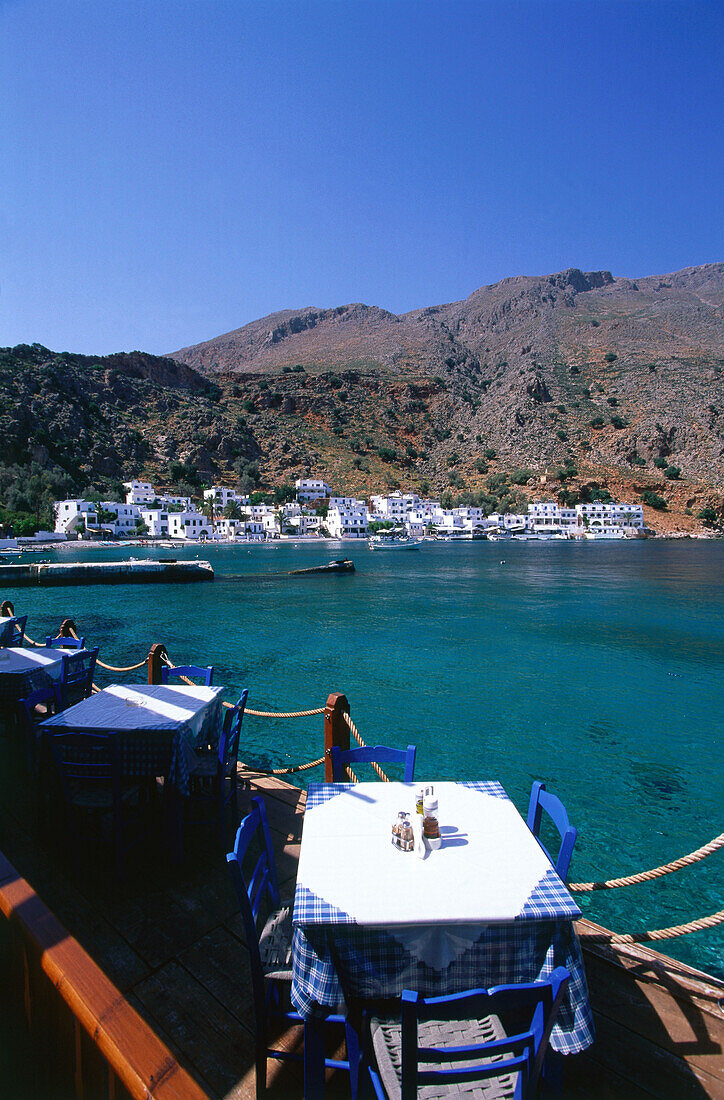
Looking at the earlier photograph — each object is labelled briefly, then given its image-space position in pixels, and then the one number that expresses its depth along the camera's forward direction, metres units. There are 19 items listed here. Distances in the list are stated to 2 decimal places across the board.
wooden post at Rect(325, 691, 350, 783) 4.20
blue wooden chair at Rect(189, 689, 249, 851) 3.89
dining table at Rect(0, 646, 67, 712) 5.50
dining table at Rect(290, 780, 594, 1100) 1.92
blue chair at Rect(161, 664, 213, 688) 5.47
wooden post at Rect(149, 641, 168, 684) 5.86
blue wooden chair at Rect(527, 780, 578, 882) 2.46
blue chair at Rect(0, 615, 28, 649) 7.52
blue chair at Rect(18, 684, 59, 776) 4.46
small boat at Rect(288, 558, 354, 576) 44.81
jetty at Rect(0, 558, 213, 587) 34.62
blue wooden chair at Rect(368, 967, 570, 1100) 1.47
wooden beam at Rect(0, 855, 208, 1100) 1.05
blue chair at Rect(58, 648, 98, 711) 5.77
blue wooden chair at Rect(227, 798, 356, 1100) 2.06
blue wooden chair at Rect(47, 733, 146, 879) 3.39
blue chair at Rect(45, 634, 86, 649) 7.79
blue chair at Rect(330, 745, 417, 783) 3.62
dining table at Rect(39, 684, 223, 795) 3.69
